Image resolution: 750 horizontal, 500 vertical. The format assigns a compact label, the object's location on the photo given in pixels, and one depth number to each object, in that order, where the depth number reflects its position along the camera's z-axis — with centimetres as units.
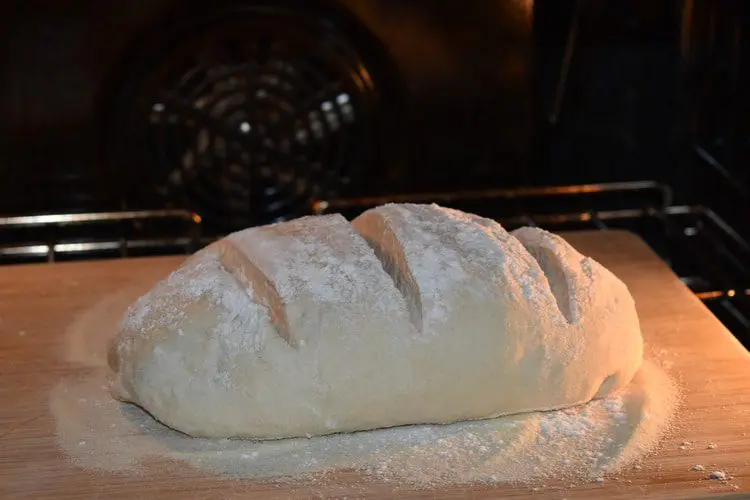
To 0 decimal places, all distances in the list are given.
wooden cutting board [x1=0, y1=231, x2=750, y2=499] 75
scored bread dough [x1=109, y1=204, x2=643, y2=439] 79
